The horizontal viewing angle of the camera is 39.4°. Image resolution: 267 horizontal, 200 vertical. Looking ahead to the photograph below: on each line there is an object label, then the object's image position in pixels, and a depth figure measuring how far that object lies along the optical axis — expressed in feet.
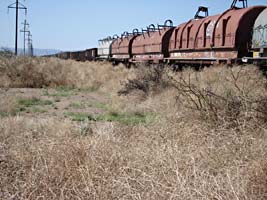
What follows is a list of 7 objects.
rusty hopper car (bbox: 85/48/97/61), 175.94
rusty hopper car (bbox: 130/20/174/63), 82.79
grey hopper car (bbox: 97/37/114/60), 149.18
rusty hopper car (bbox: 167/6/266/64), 50.55
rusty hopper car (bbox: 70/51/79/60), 213.58
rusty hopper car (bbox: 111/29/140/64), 114.76
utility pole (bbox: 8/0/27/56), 145.40
